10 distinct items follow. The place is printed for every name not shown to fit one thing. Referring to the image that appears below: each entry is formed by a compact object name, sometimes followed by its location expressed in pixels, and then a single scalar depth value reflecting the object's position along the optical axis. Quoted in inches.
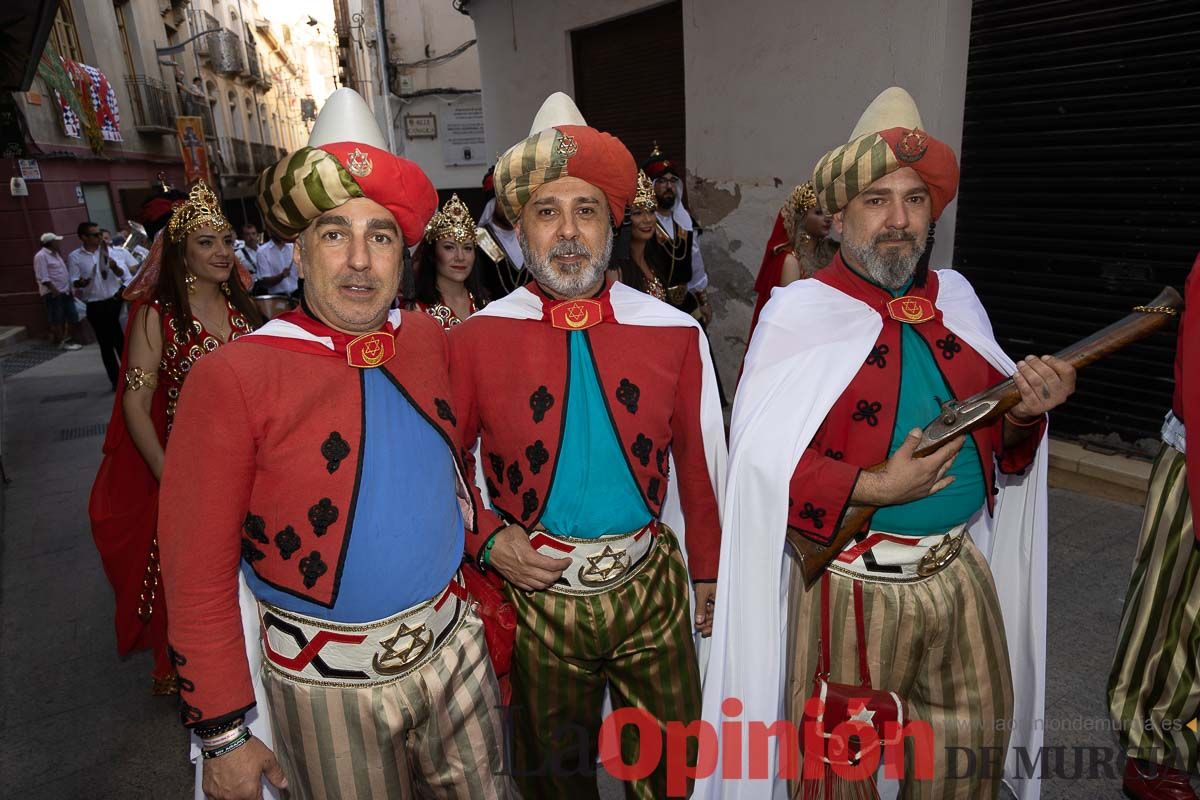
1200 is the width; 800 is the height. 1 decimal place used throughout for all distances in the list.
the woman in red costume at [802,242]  180.5
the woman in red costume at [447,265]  162.9
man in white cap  530.0
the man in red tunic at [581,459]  88.5
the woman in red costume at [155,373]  129.9
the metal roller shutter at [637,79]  318.3
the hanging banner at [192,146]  758.5
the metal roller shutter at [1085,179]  184.2
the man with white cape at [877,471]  85.7
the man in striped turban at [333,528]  67.6
